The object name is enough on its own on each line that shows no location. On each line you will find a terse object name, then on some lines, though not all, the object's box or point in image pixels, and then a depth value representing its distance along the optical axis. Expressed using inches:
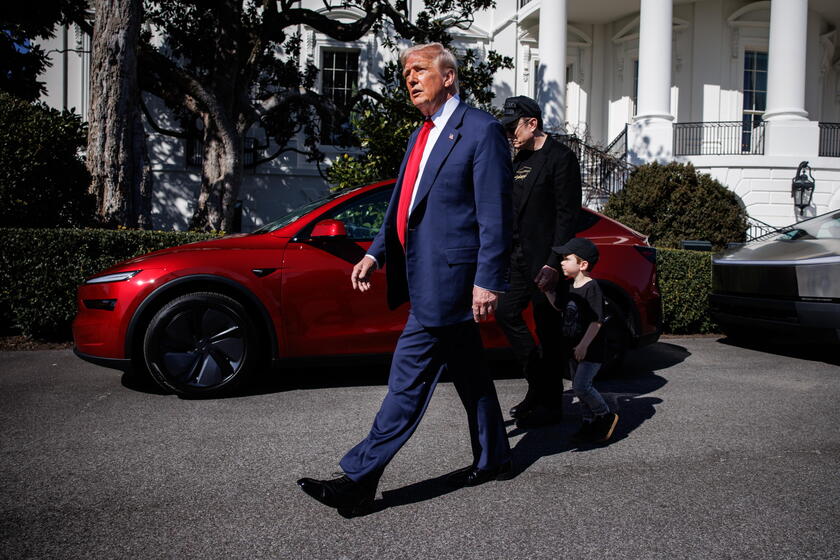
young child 142.4
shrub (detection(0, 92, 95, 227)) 268.7
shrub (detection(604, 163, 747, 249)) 450.0
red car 174.4
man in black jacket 152.3
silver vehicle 224.2
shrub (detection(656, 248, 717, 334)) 310.0
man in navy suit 106.1
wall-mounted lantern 593.6
